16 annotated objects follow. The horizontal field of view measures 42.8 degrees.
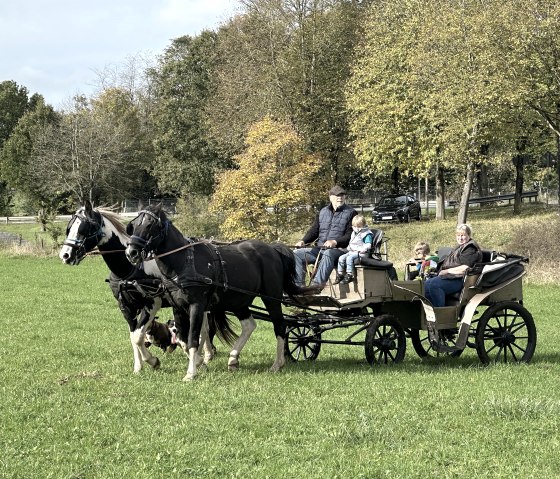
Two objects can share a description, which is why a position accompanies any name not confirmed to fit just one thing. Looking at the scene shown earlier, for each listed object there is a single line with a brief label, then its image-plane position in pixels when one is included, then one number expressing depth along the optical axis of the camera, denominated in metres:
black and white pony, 8.98
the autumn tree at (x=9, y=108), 64.62
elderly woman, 10.13
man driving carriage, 9.89
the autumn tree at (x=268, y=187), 33.19
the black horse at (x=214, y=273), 8.76
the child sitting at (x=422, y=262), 10.97
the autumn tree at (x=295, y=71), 39.06
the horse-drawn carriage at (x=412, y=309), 9.66
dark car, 41.47
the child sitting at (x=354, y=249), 9.56
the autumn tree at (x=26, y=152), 58.53
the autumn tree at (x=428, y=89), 30.03
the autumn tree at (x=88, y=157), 52.09
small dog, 10.66
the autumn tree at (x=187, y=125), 49.72
